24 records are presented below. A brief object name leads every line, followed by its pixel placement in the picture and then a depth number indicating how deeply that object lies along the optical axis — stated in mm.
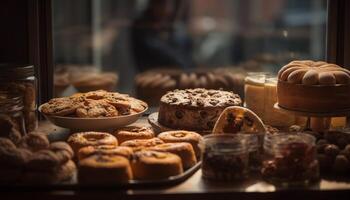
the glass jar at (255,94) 2168
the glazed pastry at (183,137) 1847
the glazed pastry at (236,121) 1853
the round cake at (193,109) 1992
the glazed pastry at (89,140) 1815
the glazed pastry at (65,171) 1626
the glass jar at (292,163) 1622
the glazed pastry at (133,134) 1922
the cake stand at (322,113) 1897
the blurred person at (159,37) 3172
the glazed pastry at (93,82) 2498
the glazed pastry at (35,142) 1739
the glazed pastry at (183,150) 1747
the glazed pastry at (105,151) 1692
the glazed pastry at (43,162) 1607
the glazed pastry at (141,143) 1815
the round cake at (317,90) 1893
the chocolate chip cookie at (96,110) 2004
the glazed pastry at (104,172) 1593
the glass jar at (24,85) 2027
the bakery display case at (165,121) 1612
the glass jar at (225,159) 1643
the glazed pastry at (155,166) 1636
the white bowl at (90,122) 1991
